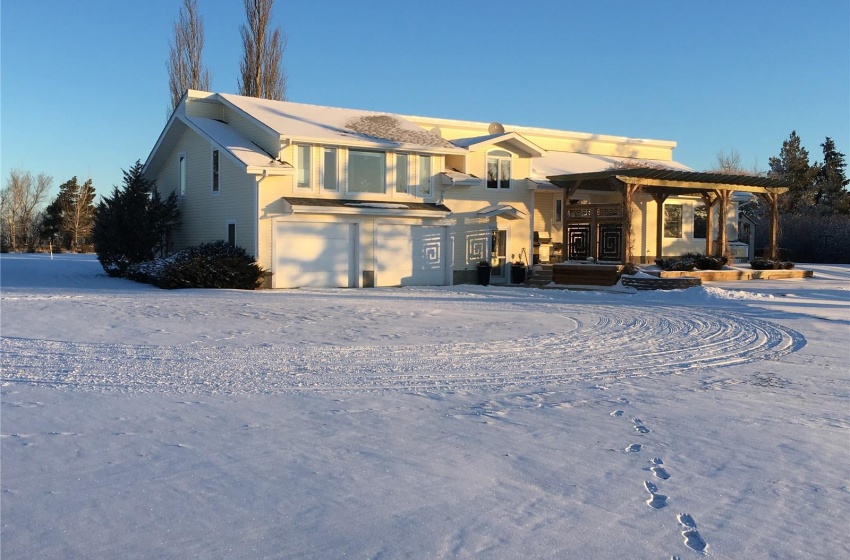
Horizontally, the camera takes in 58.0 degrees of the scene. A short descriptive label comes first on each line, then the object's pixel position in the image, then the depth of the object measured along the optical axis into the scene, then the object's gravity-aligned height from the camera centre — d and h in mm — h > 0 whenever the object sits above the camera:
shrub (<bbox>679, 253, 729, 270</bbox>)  26375 -317
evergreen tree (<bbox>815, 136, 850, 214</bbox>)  55281 +5299
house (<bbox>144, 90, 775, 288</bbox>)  23328 +1918
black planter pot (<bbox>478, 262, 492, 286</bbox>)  26531 -699
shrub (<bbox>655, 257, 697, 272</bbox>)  25533 -380
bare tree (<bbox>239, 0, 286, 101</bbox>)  38562 +9921
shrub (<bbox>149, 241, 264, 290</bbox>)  21516 -609
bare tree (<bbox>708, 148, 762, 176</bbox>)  77825 +8913
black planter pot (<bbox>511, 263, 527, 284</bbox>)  27391 -715
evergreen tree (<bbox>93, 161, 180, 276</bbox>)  25875 +939
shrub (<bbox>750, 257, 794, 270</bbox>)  28453 -410
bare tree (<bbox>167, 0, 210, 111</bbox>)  38969 +9580
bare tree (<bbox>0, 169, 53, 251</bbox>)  70000 +4335
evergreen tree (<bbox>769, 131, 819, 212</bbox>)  56906 +5743
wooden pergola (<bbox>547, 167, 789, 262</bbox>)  25078 +2416
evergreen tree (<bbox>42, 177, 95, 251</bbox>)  61000 +2619
